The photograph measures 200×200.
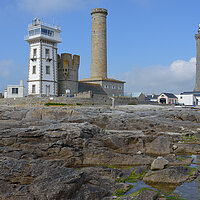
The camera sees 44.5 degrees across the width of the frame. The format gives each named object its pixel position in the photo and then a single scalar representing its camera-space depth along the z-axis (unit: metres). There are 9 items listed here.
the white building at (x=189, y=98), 77.88
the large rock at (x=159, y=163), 11.40
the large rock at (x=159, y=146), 15.54
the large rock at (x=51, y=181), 7.68
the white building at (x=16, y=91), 47.12
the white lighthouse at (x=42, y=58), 42.66
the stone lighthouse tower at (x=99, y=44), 54.69
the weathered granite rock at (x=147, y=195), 7.90
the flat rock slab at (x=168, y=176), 10.30
